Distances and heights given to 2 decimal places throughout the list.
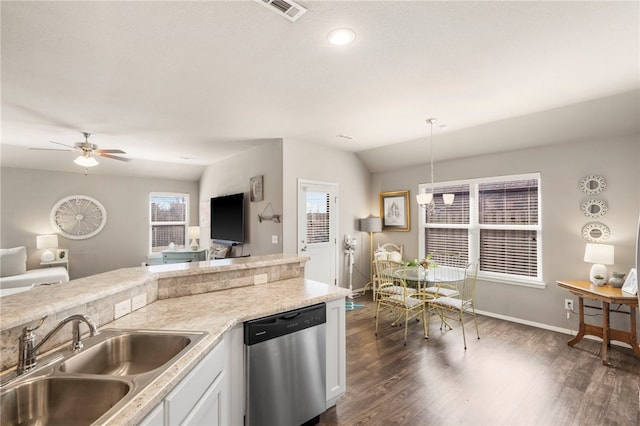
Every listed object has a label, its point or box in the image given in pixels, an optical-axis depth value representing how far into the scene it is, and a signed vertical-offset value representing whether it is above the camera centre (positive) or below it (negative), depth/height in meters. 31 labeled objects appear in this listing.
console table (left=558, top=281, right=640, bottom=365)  2.87 -1.01
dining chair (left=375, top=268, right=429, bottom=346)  3.48 -1.01
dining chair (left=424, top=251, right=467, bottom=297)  3.56 -0.73
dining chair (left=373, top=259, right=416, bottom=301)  3.69 -0.72
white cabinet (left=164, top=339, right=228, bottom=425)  1.08 -0.74
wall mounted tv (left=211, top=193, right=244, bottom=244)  5.25 +0.01
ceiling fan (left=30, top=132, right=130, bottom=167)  3.77 +0.92
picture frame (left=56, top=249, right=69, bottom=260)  5.52 -0.65
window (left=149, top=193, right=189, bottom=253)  6.85 -0.03
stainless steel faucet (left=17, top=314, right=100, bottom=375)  1.07 -0.46
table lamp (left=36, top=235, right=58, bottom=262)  5.28 -0.45
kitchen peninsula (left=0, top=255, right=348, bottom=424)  1.11 -0.55
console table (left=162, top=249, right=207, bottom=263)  5.94 -0.75
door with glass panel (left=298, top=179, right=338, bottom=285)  4.68 -0.16
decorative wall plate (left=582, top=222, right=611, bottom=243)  3.44 -0.20
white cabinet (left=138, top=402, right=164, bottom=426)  0.93 -0.65
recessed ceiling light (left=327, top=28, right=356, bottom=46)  1.94 +1.23
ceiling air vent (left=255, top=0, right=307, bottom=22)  1.67 +1.23
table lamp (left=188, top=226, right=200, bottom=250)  6.45 -0.33
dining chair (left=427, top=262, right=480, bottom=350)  3.38 -1.08
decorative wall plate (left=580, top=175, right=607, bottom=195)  3.48 +0.38
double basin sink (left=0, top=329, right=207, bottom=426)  0.97 -0.60
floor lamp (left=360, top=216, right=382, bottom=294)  5.48 -0.14
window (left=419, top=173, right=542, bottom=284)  4.09 -0.14
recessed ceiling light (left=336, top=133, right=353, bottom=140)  4.39 +1.24
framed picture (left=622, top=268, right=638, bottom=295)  2.85 -0.69
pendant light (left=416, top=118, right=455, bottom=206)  3.69 +0.26
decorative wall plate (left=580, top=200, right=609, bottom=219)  3.46 +0.09
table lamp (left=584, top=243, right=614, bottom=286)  3.21 -0.48
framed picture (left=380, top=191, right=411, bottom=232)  5.42 +0.12
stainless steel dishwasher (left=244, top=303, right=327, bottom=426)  1.69 -0.92
